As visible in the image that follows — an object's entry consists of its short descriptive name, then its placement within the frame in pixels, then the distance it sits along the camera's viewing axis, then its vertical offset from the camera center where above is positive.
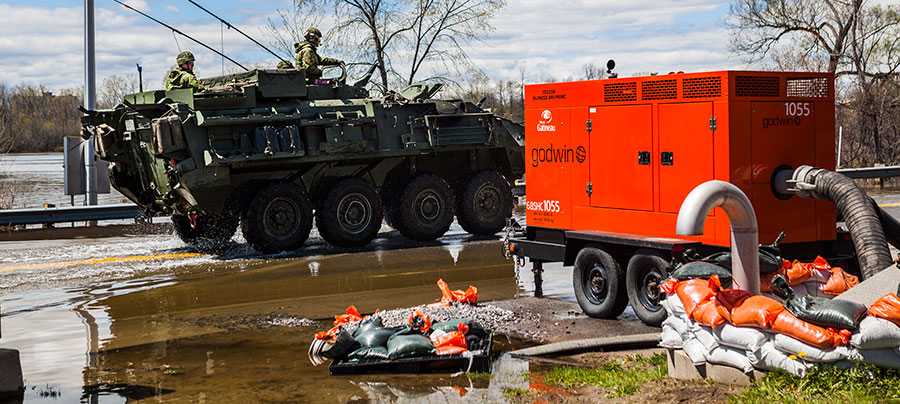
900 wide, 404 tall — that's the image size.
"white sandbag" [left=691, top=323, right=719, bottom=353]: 7.02 -1.06
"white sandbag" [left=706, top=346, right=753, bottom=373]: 6.79 -1.18
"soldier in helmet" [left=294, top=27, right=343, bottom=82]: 18.17 +2.17
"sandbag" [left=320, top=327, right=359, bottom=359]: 8.23 -1.26
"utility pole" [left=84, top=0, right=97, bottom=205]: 20.70 +2.00
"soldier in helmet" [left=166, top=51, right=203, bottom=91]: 17.14 +1.83
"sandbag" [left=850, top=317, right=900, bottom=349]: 6.30 -0.96
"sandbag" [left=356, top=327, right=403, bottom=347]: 8.45 -1.23
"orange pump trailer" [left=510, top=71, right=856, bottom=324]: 9.54 +0.14
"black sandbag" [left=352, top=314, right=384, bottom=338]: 8.77 -1.18
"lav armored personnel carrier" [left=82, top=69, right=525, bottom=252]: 16.19 +0.42
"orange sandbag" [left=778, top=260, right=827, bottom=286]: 8.47 -0.79
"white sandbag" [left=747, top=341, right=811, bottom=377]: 6.48 -1.15
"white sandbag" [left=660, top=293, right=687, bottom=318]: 7.40 -0.91
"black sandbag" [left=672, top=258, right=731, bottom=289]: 7.70 -0.69
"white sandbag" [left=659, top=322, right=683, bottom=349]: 7.28 -1.11
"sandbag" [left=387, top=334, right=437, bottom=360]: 8.16 -1.27
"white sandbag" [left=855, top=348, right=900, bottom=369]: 6.33 -1.10
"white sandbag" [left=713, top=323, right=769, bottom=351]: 6.73 -1.03
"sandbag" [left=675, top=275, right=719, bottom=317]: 7.23 -0.80
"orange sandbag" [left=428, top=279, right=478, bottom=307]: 10.54 -1.13
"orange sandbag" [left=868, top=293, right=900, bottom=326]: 6.39 -0.82
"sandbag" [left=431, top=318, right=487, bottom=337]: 8.72 -1.20
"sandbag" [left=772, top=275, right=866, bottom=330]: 6.41 -0.84
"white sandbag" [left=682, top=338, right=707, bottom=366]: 7.04 -1.16
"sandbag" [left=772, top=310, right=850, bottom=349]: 6.40 -0.96
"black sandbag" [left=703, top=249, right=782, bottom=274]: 8.09 -0.65
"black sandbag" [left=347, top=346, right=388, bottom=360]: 8.17 -1.31
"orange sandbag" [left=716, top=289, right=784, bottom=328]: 6.75 -0.85
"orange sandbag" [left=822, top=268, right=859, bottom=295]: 8.49 -0.87
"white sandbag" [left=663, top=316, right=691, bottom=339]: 7.25 -1.02
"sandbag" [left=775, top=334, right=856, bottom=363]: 6.39 -1.07
